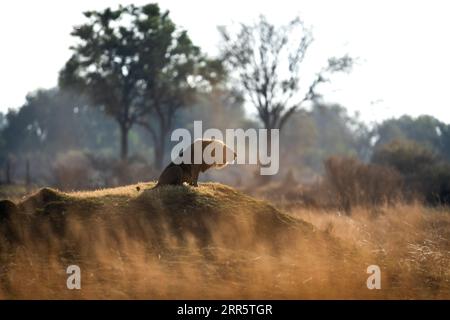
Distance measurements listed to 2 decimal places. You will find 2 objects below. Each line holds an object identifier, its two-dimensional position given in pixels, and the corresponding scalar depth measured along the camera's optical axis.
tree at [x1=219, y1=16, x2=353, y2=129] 49.62
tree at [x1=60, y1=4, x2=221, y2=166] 48.00
